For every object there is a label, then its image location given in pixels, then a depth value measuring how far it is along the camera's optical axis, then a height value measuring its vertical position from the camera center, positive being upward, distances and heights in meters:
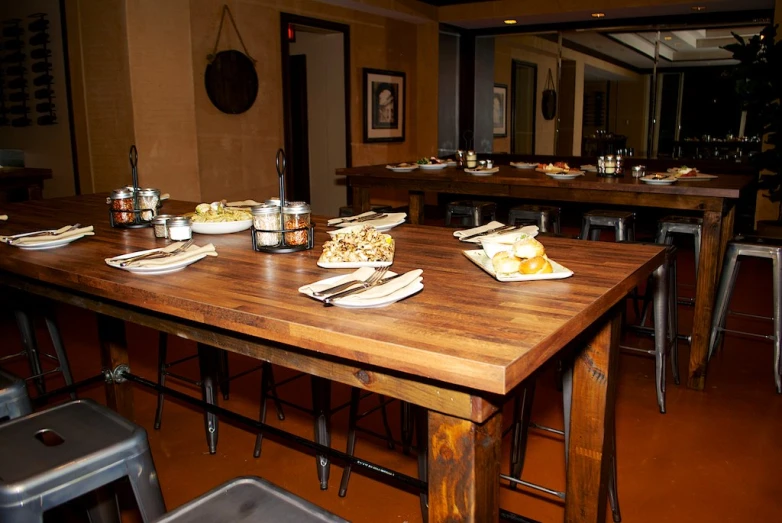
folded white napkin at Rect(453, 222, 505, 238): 2.19 -0.28
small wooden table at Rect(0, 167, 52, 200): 4.82 -0.22
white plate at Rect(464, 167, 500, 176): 4.33 -0.17
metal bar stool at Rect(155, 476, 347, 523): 1.19 -0.67
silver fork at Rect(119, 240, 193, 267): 1.78 -0.31
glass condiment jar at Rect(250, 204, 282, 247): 1.98 -0.23
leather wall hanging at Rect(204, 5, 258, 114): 6.13 +0.66
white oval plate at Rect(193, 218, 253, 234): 2.31 -0.28
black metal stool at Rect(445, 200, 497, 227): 4.68 -0.47
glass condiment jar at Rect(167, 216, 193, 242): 2.15 -0.26
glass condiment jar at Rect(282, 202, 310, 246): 1.99 -0.22
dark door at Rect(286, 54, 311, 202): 8.16 +0.25
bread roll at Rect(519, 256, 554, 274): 1.60 -0.30
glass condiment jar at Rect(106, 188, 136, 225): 2.46 -0.22
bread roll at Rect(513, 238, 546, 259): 1.62 -0.26
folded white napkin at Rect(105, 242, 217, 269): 1.74 -0.30
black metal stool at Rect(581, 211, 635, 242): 3.86 -0.47
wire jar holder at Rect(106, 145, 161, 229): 2.47 -0.22
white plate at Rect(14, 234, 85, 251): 2.08 -0.31
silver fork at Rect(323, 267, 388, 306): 1.40 -0.31
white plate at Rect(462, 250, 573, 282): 1.59 -0.32
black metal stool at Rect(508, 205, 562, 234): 4.29 -0.46
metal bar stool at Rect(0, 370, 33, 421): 1.73 -0.67
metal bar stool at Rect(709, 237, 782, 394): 3.20 -0.66
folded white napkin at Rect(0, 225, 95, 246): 2.09 -0.29
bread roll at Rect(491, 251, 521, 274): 1.60 -0.29
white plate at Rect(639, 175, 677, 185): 3.53 -0.20
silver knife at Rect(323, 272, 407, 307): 1.39 -0.32
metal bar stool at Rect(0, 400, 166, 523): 1.32 -0.67
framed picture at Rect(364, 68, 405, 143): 7.93 +0.52
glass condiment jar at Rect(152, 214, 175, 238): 2.22 -0.26
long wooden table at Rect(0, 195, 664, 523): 1.17 -0.35
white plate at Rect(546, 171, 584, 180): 3.99 -0.19
